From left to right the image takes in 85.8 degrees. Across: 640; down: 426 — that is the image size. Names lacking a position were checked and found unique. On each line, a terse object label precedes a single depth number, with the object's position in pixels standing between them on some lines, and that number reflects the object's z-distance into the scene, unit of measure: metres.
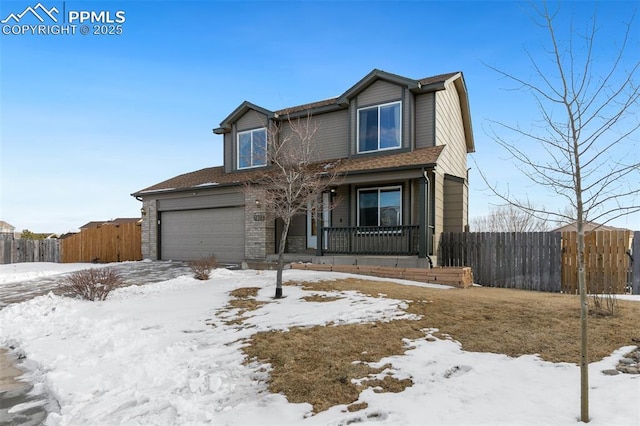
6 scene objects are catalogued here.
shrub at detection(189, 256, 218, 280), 10.43
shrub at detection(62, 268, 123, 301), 7.99
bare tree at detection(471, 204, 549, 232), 25.20
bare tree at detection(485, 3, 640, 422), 3.00
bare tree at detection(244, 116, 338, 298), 7.70
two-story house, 11.81
